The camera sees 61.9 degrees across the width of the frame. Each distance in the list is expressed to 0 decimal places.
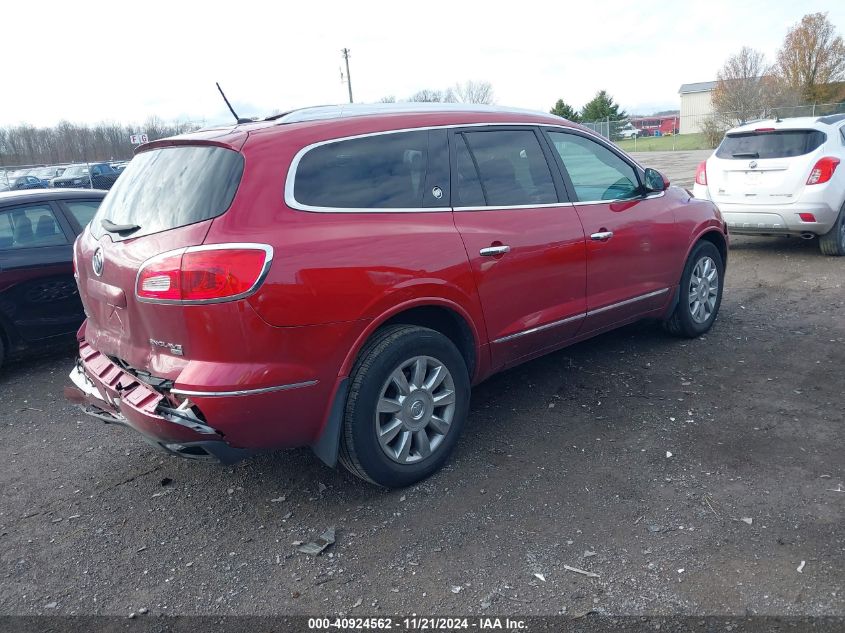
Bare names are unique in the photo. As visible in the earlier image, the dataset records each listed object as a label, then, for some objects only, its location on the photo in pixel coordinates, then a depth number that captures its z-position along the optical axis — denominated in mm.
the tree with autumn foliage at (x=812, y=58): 47969
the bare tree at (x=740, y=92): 36500
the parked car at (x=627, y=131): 50444
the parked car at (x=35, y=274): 5805
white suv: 8086
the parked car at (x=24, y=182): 24803
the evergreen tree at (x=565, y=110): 50428
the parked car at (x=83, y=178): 25656
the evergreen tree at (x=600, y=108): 57438
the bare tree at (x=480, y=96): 47969
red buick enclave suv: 3020
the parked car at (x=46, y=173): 27809
